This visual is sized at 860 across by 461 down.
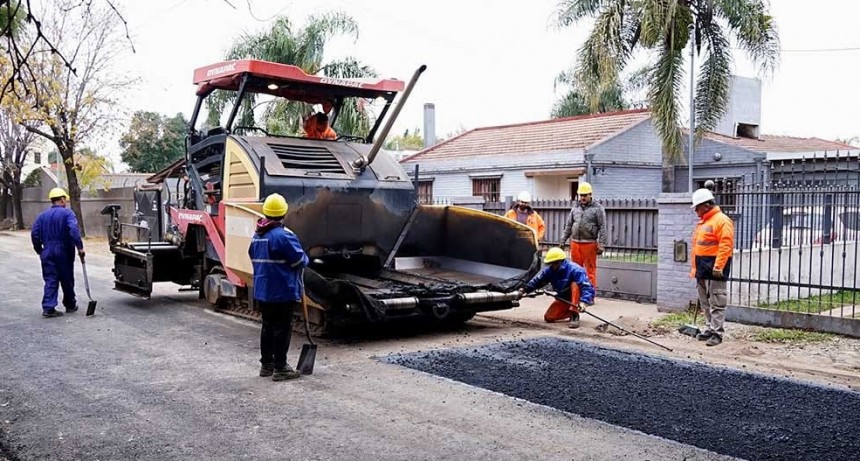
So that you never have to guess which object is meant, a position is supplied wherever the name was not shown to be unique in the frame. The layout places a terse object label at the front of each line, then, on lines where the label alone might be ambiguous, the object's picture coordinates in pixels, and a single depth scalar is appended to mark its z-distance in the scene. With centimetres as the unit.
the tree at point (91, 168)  2619
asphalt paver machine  874
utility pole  1715
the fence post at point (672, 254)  993
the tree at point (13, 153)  3052
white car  955
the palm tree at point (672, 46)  1609
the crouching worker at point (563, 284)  912
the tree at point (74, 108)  2339
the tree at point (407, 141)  5928
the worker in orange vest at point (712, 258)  829
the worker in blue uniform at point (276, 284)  682
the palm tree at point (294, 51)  2097
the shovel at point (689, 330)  861
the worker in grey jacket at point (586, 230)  1050
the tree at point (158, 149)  4203
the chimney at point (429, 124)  3022
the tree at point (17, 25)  401
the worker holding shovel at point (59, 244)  1044
